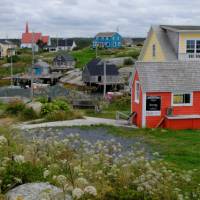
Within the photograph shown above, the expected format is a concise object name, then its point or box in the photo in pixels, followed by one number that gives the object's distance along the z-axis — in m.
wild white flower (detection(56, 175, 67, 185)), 6.41
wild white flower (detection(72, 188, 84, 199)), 5.81
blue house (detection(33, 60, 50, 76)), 92.94
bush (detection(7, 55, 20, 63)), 112.39
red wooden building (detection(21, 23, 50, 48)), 163.25
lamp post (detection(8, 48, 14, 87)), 130.34
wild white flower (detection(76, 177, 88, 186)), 6.62
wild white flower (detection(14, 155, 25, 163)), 7.92
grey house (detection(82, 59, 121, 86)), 74.69
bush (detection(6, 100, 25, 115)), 26.20
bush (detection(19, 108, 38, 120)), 25.39
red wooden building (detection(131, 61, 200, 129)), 23.38
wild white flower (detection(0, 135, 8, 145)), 9.02
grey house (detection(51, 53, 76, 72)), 99.44
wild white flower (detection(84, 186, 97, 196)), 6.09
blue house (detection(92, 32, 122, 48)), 134.00
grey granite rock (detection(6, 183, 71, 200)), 6.85
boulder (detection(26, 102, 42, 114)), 25.62
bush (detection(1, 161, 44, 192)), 7.92
